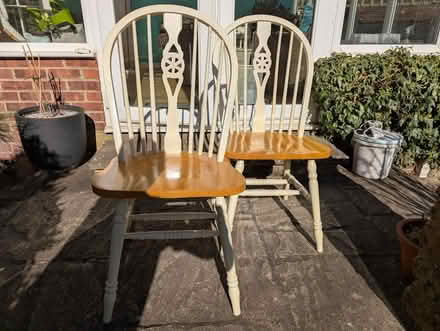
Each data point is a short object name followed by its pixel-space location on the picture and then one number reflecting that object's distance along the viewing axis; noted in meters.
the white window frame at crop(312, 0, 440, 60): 2.26
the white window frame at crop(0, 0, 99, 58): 2.12
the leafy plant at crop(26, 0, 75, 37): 2.22
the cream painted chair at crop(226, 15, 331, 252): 1.33
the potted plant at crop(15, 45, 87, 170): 2.08
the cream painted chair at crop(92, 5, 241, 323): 0.99
